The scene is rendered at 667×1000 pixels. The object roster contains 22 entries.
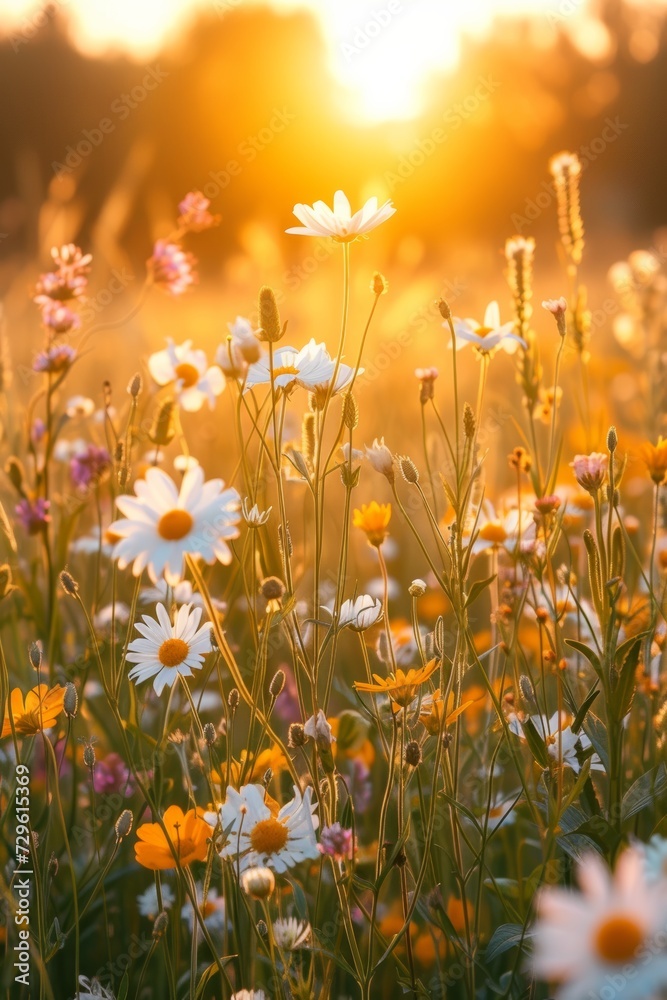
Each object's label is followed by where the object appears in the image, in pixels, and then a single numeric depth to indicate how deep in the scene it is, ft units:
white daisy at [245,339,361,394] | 4.06
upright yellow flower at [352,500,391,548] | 4.13
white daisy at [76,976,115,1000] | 3.95
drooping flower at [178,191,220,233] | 5.06
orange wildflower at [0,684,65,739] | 4.11
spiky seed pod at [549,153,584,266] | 4.60
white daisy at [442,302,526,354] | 4.29
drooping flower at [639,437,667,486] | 4.14
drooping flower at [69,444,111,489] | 5.09
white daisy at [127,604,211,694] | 4.04
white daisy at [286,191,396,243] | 4.09
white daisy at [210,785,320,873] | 3.84
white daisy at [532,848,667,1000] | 3.26
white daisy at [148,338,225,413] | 4.90
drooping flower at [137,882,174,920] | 4.36
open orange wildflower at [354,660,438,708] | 3.86
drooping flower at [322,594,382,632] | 4.08
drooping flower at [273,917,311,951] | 3.75
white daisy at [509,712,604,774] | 4.04
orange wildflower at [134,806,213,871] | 3.96
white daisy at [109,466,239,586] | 3.65
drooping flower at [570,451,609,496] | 3.99
